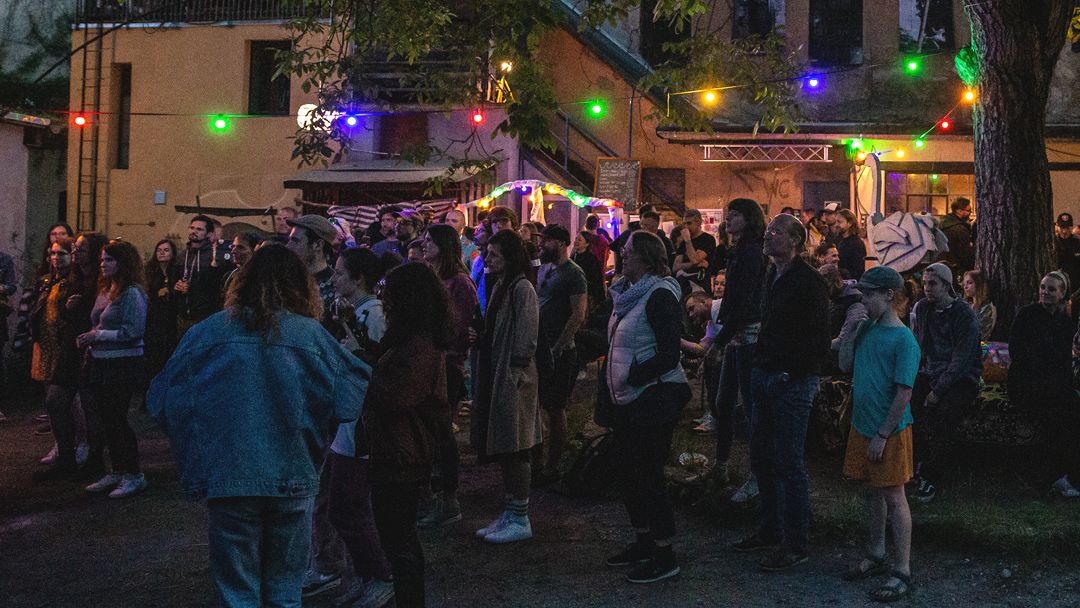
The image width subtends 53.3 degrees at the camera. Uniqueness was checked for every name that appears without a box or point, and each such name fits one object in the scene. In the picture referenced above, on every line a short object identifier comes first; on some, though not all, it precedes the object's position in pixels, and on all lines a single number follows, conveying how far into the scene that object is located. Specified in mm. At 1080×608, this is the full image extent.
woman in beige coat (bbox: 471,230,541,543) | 6797
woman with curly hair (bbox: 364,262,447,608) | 4852
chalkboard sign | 19328
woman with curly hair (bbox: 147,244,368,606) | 3912
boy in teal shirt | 5703
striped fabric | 18172
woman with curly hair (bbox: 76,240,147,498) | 8164
